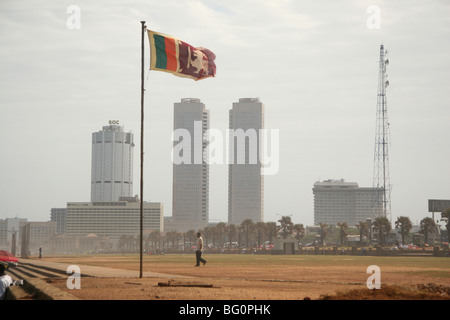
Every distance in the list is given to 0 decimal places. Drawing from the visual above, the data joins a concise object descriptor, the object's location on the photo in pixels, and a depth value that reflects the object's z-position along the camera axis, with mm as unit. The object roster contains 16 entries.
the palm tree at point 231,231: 188750
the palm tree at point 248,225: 183625
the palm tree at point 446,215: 123750
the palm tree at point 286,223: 162875
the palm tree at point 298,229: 164125
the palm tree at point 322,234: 173000
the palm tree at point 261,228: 177625
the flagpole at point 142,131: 25477
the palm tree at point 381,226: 137625
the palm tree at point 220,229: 195638
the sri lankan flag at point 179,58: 28016
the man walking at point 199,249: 34250
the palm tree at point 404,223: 137750
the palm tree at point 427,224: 136500
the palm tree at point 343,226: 153600
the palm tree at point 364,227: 145050
